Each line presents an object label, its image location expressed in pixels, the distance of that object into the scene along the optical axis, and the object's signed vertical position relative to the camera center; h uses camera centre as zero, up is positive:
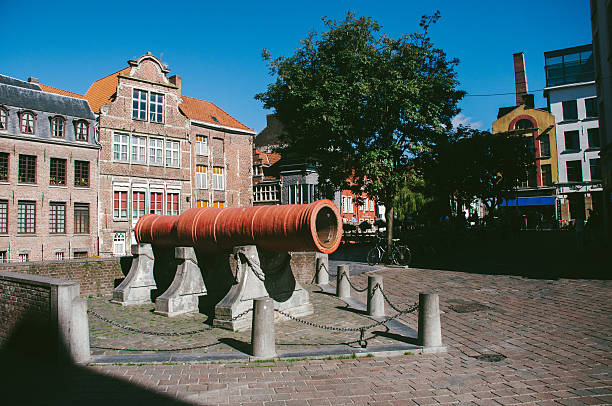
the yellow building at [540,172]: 44.44 +5.40
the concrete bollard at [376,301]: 9.02 -1.55
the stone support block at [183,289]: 9.77 -1.30
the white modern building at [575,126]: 41.06 +9.53
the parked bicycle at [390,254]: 16.98 -1.11
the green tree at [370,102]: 16.88 +5.15
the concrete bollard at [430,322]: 6.64 -1.50
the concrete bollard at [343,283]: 11.40 -1.45
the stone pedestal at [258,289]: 8.28 -1.20
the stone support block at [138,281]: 11.24 -1.24
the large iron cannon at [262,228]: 7.98 +0.09
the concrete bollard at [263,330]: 6.21 -1.46
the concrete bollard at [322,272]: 13.89 -1.37
